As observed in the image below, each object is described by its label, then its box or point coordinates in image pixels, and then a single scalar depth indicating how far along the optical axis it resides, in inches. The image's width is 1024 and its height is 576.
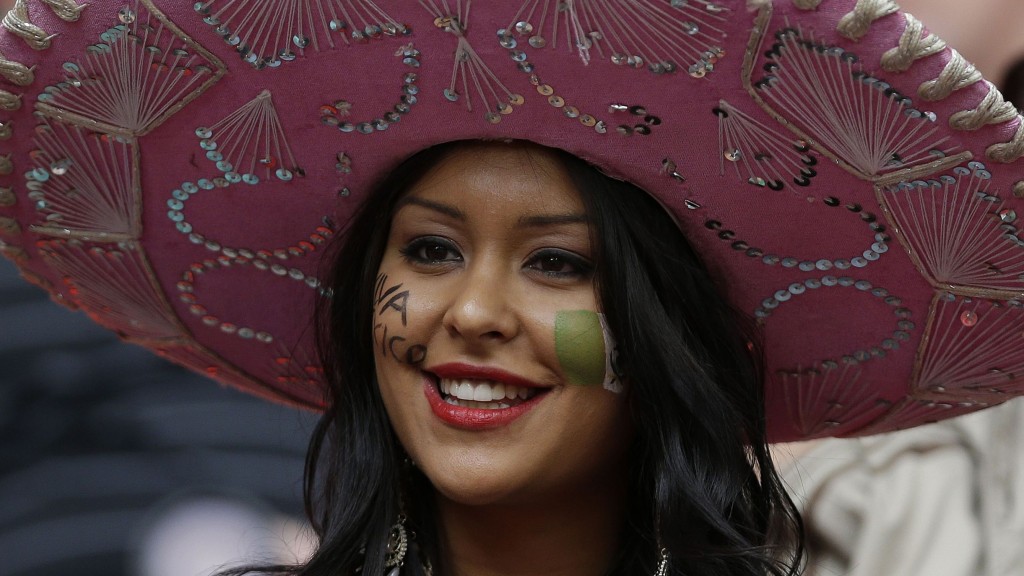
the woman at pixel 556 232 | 172.6
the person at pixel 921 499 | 279.6
